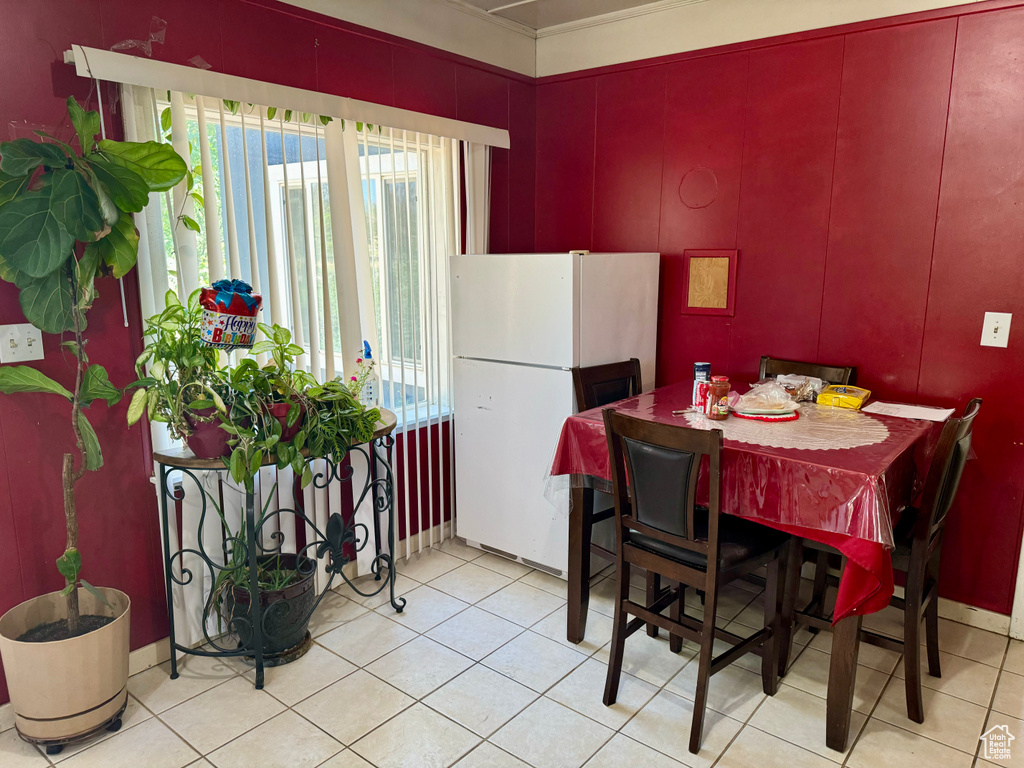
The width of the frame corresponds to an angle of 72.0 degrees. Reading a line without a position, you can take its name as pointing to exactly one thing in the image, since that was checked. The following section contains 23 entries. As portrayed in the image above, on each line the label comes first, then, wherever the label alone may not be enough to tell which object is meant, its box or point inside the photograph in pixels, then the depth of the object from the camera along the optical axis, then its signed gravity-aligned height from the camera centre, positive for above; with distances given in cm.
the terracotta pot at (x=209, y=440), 221 -54
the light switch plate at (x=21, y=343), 208 -23
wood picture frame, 322 -5
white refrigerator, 297 -39
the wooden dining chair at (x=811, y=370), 291 -42
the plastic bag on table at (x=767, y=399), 252 -47
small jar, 246 -45
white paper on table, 254 -51
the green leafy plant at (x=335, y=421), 237 -52
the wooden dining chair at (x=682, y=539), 202 -82
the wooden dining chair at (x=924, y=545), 204 -85
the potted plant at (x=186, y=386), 217 -37
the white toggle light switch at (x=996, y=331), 261 -22
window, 248 +15
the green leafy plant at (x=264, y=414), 221 -46
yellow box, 265 -47
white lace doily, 217 -52
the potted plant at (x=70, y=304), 189 -11
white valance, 212 +61
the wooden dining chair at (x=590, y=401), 260 -55
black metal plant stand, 233 -103
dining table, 191 -62
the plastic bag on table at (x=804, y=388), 275 -45
